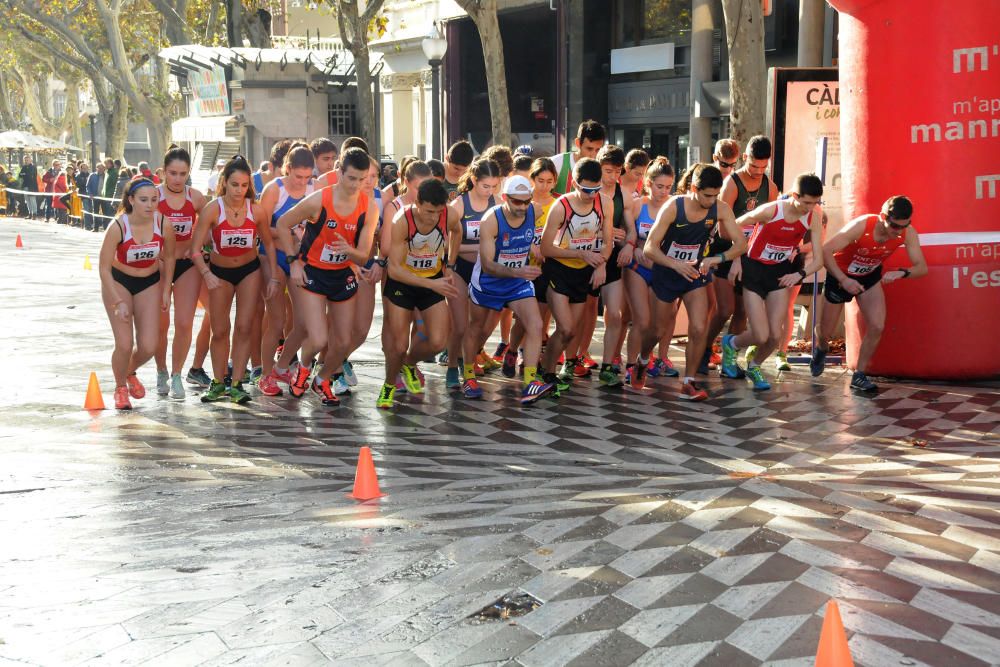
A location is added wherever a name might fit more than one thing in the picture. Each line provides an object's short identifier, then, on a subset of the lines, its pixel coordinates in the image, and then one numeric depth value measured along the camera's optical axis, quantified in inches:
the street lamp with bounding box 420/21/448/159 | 871.1
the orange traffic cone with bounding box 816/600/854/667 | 148.7
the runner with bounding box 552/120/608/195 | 399.5
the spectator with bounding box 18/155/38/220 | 1487.5
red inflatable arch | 374.0
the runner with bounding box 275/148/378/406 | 343.9
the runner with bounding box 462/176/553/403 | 356.2
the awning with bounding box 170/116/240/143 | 1328.7
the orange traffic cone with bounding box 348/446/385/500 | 255.1
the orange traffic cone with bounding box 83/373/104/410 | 352.2
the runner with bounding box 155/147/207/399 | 360.8
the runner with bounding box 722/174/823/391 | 369.4
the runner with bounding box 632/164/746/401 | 358.9
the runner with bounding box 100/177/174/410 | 339.6
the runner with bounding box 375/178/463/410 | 346.0
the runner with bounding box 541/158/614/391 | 360.8
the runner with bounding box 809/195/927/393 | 359.9
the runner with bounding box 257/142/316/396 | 361.4
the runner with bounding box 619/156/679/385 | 383.6
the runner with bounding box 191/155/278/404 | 354.6
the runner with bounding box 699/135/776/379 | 389.1
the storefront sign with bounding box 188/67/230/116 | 1291.6
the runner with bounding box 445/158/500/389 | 378.0
